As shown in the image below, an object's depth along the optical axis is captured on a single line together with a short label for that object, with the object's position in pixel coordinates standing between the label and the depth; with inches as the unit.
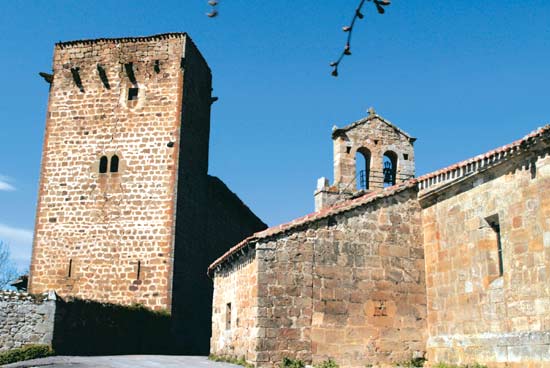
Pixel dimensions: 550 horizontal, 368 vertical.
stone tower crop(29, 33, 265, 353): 759.1
